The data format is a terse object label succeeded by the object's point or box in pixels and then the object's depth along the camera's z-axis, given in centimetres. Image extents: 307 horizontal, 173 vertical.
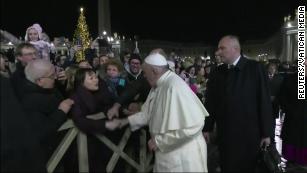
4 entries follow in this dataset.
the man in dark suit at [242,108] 306
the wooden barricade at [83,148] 260
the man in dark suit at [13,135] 188
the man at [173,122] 238
